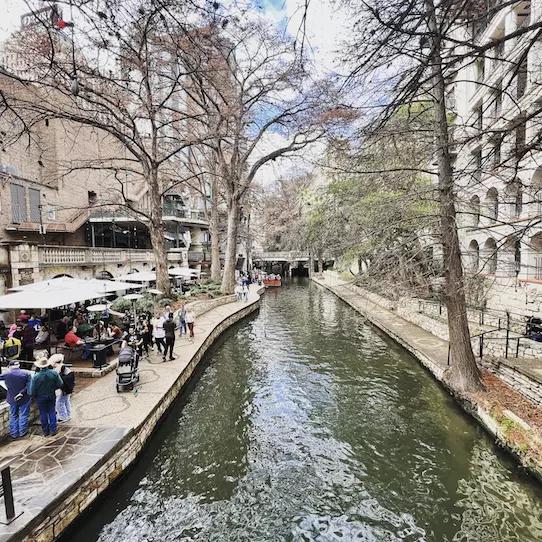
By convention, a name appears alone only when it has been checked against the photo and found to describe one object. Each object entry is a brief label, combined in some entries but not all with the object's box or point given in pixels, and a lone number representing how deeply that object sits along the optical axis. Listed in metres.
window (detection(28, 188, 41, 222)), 17.42
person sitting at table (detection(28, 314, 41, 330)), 9.96
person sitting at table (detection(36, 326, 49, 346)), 9.35
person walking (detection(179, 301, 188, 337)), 13.52
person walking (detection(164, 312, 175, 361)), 10.06
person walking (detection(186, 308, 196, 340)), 12.73
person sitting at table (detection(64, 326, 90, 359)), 9.20
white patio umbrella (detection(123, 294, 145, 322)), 12.01
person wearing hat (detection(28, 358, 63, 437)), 5.55
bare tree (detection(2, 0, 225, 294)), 4.05
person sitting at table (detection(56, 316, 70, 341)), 10.79
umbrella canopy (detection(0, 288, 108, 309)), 8.02
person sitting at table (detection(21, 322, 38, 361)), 8.88
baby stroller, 7.62
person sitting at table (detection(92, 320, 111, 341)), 10.22
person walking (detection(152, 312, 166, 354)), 10.64
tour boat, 41.19
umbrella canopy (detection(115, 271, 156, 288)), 14.70
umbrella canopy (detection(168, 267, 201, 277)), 19.53
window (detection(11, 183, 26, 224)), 16.11
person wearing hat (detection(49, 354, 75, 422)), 6.14
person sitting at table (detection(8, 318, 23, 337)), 9.08
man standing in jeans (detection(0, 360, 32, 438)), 5.46
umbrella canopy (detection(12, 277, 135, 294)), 9.18
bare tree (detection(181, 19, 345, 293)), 17.02
